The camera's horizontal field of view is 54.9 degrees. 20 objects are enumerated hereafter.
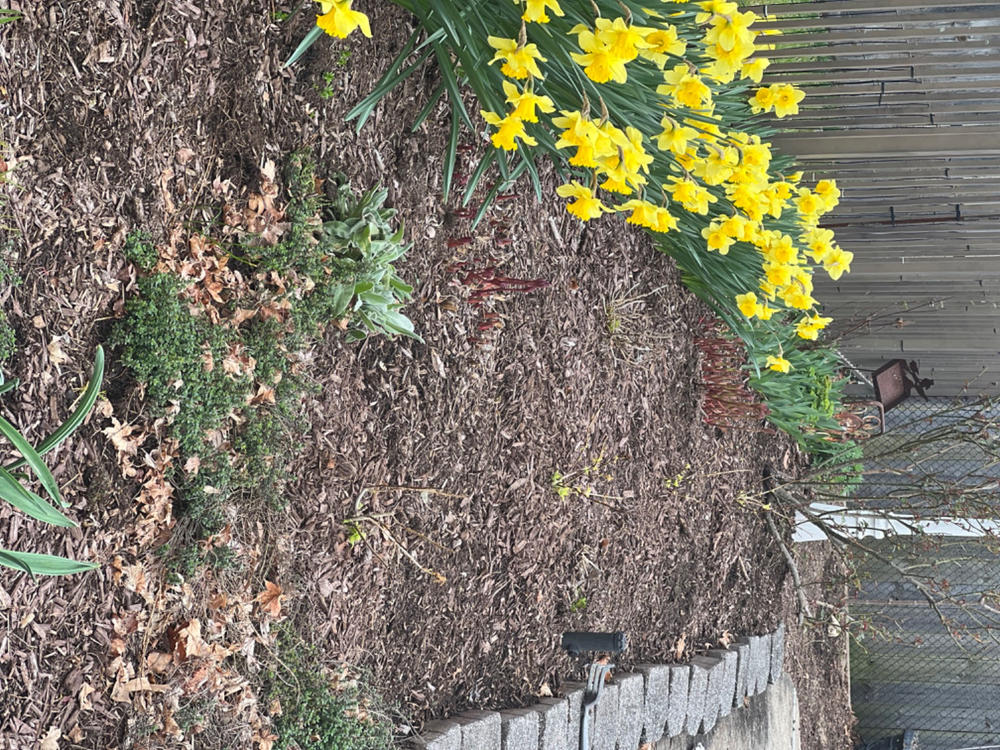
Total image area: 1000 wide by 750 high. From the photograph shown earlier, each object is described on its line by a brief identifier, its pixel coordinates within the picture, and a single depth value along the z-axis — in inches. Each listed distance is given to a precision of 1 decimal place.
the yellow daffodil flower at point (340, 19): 70.1
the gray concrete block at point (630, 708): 137.1
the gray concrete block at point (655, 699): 145.4
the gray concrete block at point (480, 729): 104.6
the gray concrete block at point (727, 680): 172.9
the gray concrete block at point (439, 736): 99.5
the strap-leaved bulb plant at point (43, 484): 65.2
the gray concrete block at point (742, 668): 180.5
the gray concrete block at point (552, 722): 118.2
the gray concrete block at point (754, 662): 187.9
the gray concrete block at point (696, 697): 161.0
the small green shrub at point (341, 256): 93.9
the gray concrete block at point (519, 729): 110.1
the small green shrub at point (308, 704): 89.4
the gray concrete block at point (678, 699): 153.8
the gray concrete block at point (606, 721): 130.6
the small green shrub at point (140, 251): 80.3
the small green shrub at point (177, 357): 80.2
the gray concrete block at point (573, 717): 124.6
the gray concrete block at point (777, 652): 204.1
